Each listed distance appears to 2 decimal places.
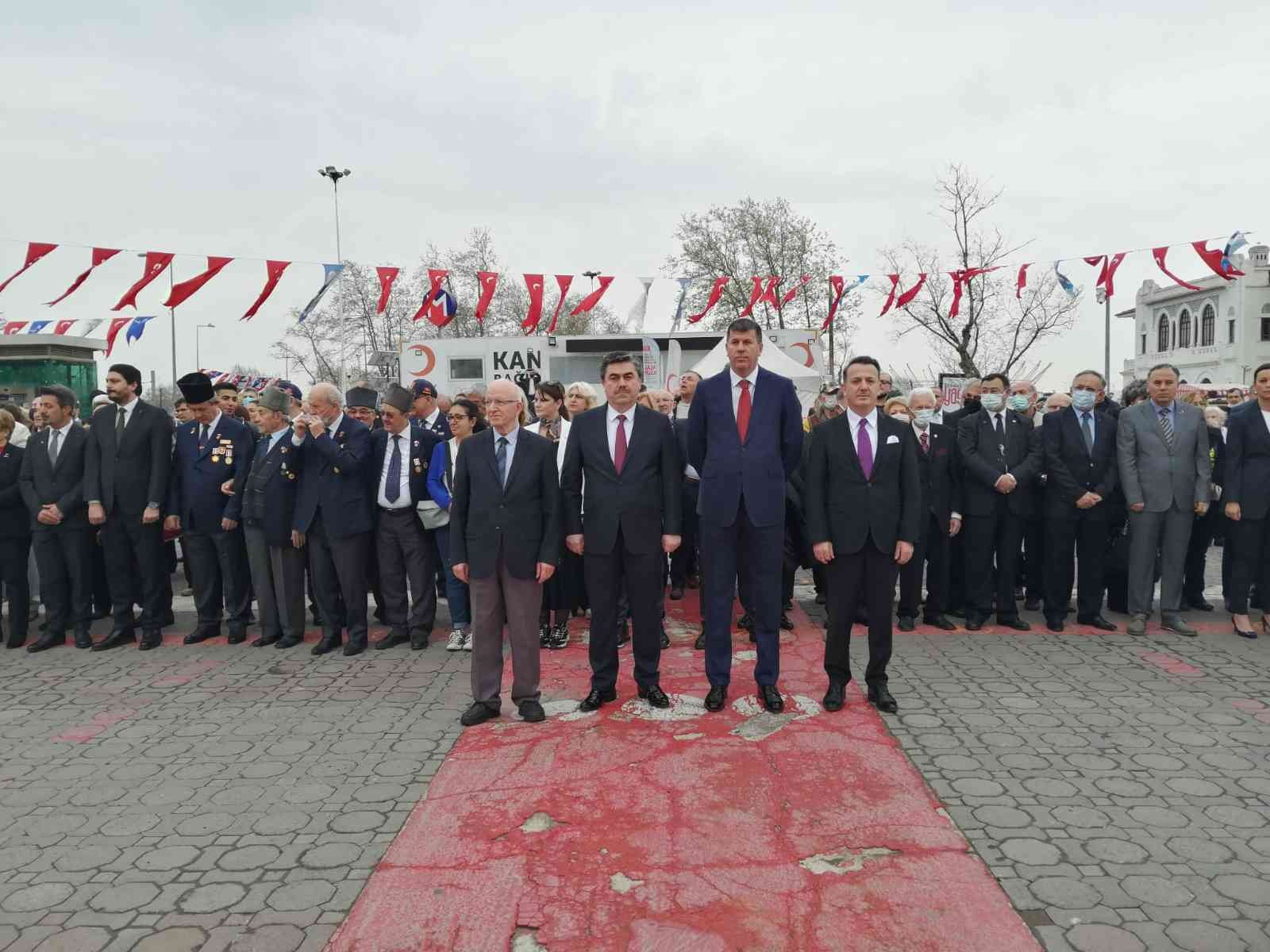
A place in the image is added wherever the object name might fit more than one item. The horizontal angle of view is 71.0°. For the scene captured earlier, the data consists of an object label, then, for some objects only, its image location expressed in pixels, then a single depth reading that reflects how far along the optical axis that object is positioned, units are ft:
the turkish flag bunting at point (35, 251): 36.50
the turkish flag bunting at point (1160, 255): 42.11
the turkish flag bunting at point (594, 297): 52.06
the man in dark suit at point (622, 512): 16.52
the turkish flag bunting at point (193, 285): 39.11
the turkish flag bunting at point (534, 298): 48.24
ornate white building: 171.42
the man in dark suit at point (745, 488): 16.40
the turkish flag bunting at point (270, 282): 41.70
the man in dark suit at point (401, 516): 22.41
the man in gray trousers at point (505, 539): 16.14
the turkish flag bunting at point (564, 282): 47.60
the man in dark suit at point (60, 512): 23.15
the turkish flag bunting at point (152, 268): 38.45
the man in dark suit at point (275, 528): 22.36
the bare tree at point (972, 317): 86.74
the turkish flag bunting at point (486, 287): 47.47
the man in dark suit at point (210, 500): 23.30
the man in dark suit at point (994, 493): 22.74
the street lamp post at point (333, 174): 89.61
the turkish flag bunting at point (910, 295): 51.01
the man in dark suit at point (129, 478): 22.91
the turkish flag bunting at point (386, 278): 47.06
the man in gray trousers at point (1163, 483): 22.63
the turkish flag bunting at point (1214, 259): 39.19
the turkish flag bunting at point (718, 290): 56.57
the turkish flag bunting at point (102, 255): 37.68
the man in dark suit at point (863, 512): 16.70
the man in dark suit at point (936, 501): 22.84
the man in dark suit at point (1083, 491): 23.00
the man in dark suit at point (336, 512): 21.79
